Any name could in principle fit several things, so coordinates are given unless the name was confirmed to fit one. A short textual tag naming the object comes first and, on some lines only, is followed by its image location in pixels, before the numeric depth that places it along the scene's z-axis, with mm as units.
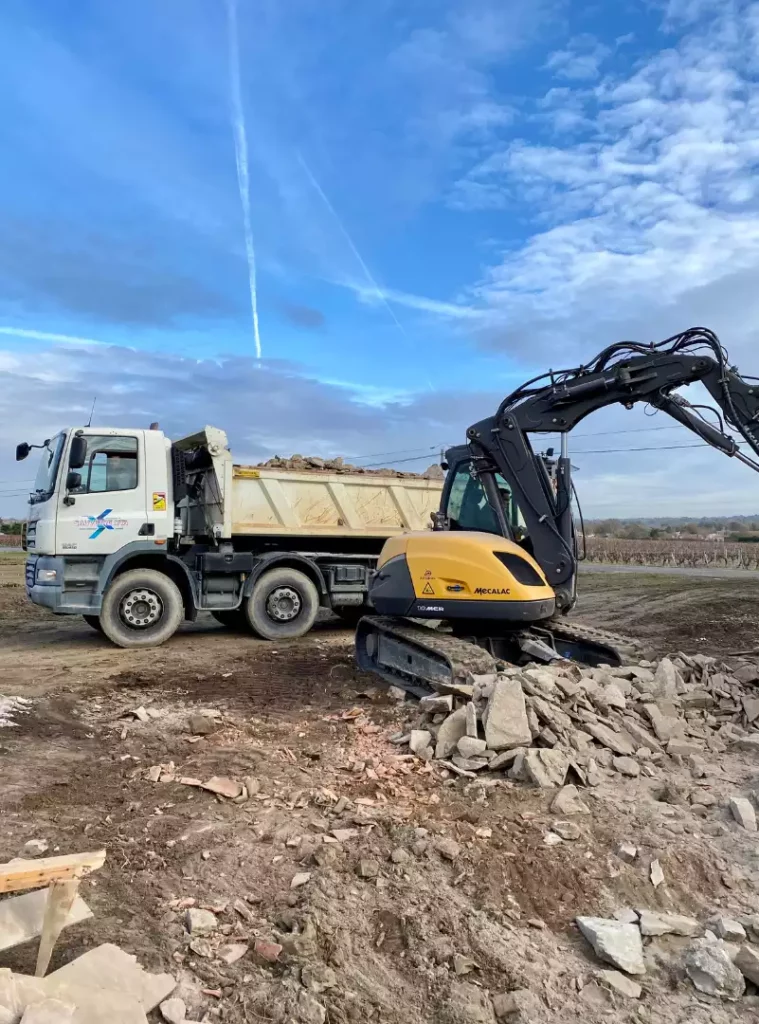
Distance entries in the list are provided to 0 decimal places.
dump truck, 10445
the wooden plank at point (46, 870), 2818
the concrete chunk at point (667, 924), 3382
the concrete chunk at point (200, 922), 3268
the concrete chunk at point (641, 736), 5520
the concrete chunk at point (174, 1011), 2717
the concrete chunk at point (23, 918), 3010
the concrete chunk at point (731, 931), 3371
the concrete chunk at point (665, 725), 5695
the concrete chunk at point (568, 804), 4520
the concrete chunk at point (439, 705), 5816
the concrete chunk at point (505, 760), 5066
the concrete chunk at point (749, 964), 3043
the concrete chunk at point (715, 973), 3006
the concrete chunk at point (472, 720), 5340
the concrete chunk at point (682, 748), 5470
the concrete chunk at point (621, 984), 2988
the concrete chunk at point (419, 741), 5539
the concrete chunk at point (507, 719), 5207
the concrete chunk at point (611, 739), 5344
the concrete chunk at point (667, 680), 6250
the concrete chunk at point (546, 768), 4836
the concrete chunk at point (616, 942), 3131
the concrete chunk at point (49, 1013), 2451
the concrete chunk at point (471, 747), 5207
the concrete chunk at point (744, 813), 4391
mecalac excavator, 6809
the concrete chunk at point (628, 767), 5098
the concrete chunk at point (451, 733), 5406
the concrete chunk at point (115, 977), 2738
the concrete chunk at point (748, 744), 5594
